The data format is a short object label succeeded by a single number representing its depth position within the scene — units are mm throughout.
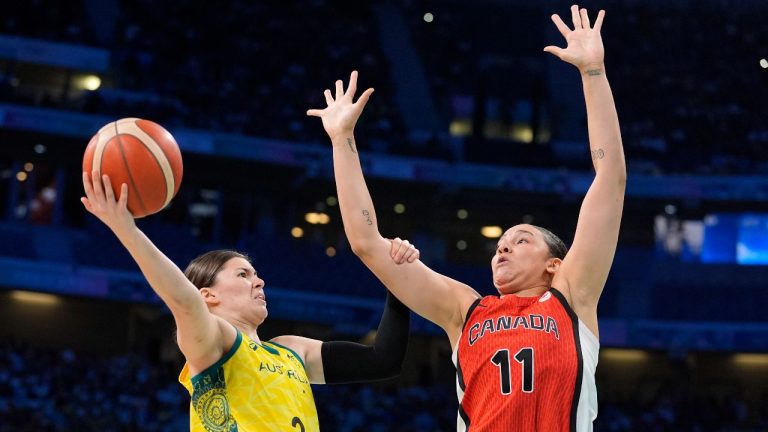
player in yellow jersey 7309
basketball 7605
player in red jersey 7812
